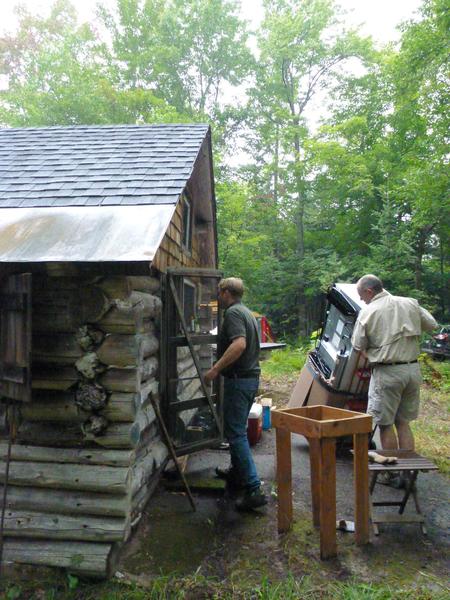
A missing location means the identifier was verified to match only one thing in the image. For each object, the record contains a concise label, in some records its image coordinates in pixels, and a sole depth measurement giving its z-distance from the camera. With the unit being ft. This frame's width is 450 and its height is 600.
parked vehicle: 42.19
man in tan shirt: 13.35
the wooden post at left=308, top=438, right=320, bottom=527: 11.43
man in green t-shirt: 12.82
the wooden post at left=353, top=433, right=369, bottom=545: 10.66
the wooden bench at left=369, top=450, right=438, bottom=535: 10.90
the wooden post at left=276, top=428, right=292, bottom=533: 11.29
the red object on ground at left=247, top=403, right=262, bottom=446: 19.12
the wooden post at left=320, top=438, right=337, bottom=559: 10.09
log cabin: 9.82
